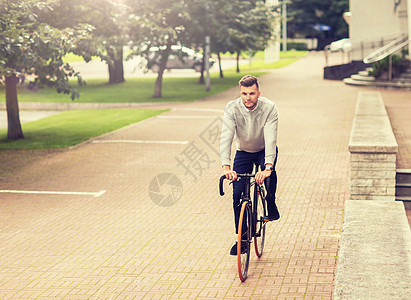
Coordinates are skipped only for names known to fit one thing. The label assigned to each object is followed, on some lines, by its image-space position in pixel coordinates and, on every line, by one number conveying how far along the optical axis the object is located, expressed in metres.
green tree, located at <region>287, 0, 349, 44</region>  79.56
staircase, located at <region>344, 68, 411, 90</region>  26.84
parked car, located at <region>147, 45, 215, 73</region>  43.19
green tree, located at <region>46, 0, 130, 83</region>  15.58
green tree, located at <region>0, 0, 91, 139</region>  12.27
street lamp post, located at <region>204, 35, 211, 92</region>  27.12
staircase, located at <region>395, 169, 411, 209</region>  9.33
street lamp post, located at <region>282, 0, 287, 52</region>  68.66
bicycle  6.12
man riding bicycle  6.15
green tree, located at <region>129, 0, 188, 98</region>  22.97
